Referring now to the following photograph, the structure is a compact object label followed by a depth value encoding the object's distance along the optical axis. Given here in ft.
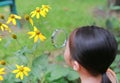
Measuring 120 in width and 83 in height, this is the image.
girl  6.33
